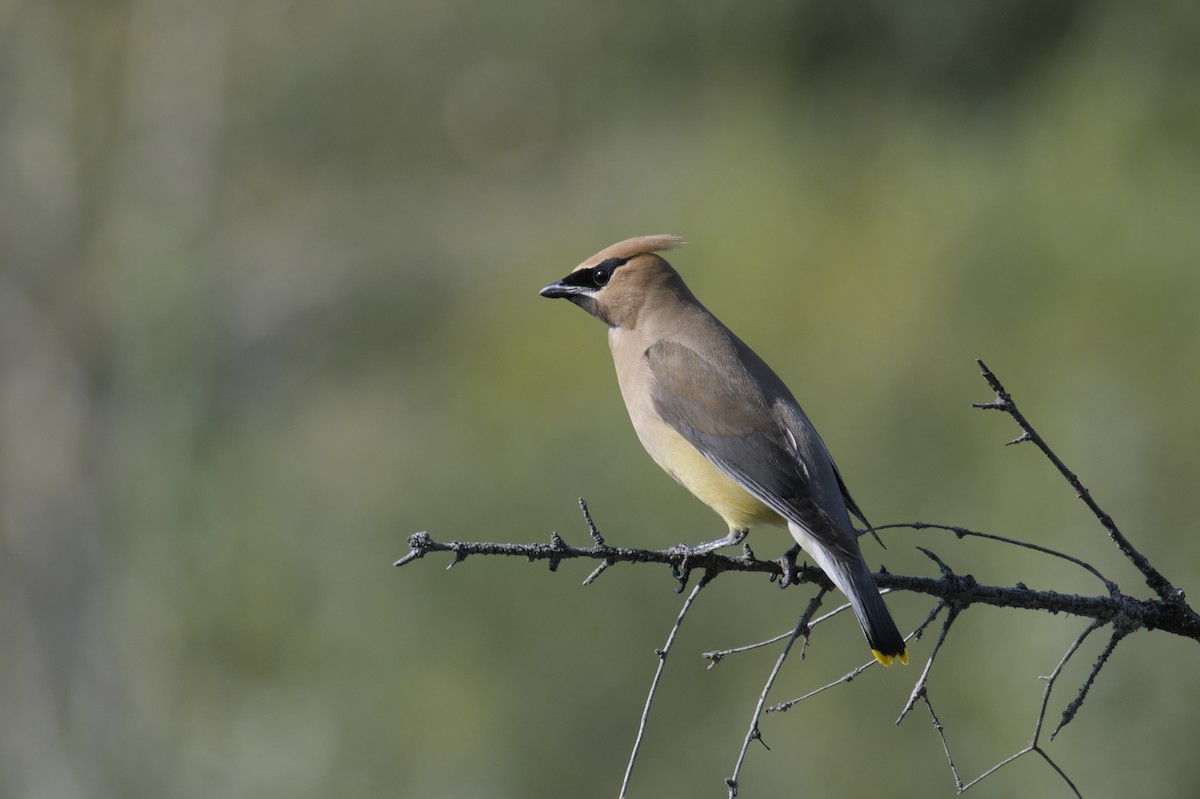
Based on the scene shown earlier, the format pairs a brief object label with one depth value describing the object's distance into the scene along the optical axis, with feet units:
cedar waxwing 23.93
